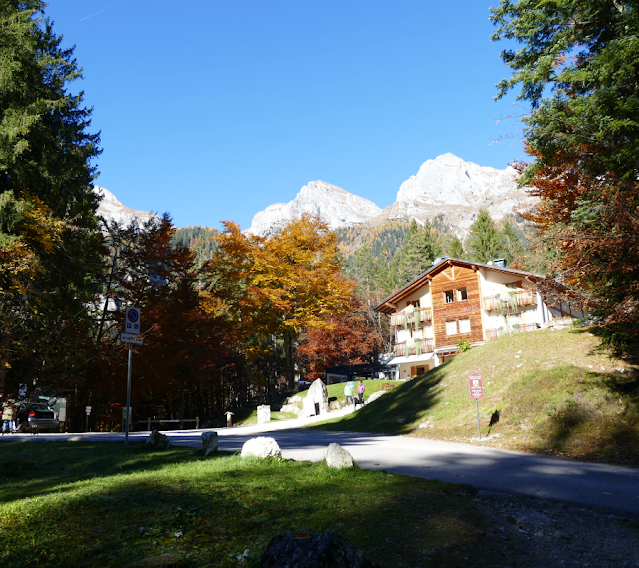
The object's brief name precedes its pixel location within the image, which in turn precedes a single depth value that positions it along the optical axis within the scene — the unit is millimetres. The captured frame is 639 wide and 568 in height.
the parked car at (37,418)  21938
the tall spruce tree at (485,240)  73188
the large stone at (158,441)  12409
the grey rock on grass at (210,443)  10523
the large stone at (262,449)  9070
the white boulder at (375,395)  30250
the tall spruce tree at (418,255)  78069
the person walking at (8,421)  21266
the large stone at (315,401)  29636
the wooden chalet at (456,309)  35969
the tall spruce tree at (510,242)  76275
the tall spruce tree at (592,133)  11344
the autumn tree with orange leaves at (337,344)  50469
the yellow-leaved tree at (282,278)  32656
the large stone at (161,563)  3574
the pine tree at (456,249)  78500
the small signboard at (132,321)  13021
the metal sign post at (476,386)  13977
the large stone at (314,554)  3398
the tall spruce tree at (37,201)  17859
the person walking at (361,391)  30016
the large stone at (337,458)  8023
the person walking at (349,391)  30859
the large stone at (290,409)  32875
